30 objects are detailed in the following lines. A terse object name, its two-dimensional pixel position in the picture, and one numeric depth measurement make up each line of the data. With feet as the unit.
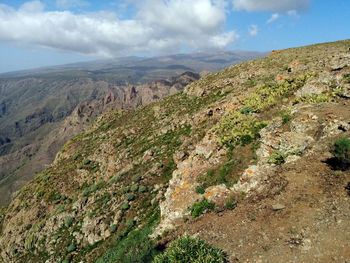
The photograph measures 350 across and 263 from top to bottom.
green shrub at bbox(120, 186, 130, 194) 87.86
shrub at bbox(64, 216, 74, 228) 93.16
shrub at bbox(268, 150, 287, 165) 50.78
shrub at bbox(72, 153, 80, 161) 151.94
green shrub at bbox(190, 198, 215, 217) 49.84
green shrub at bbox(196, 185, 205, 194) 55.32
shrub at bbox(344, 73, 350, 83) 65.62
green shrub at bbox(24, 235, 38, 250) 95.64
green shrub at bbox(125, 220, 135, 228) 72.12
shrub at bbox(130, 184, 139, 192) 85.42
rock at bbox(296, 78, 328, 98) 69.46
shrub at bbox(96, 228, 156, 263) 45.80
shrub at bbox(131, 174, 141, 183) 90.79
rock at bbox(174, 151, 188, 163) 88.89
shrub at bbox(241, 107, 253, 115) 76.94
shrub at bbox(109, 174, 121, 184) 99.61
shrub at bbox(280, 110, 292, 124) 61.96
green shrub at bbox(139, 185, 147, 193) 84.17
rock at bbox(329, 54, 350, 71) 75.40
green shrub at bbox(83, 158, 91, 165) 138.92
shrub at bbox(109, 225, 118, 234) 75.12
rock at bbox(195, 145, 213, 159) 68.57
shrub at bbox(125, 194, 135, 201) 82.53
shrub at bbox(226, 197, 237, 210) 46.38
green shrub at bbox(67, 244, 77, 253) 79.66
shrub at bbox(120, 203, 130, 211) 80.19
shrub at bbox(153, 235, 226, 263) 31.53
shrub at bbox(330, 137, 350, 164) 38.83
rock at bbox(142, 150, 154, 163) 104.63
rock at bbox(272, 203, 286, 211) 39.72
